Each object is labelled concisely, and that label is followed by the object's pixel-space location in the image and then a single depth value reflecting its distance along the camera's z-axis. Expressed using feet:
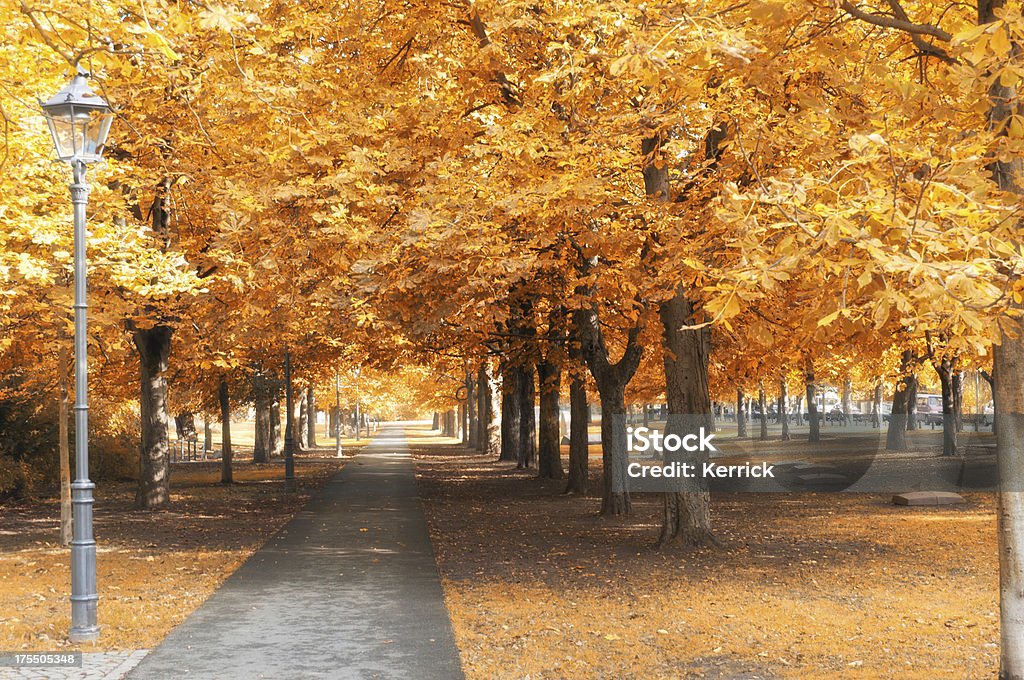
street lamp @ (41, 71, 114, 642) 32.04
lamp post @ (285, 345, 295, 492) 92.22
